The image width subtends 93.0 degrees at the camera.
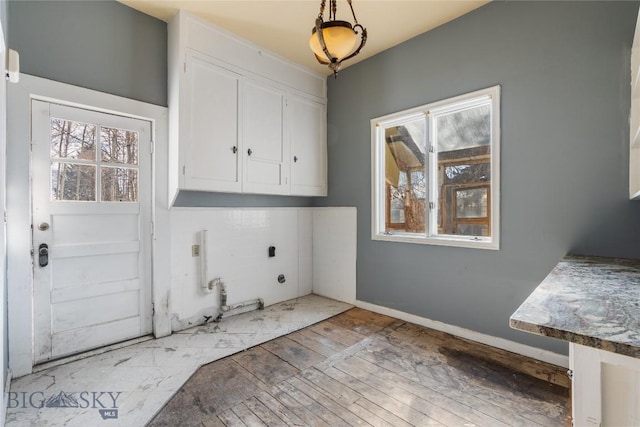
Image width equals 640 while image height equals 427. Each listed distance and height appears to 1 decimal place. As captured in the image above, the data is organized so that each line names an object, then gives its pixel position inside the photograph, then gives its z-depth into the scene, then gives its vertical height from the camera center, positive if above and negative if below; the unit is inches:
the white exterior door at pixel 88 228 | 85.6 -5.9
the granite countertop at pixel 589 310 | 30.1 -12.4
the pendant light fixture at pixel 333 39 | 59.3 +34.1
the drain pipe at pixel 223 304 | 120.1 -38.0
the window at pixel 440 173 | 100.6 +14.0
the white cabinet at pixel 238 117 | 101.6 +35.9
